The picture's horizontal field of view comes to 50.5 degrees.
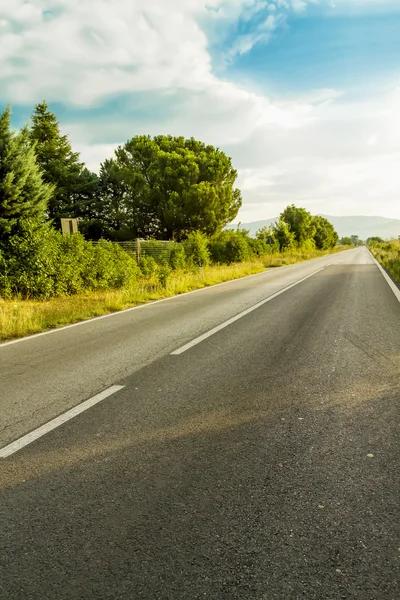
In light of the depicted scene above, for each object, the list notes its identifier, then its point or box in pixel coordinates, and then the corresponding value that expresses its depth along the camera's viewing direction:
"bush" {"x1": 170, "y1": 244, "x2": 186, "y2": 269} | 23.52
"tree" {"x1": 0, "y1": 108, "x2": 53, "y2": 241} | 14.89
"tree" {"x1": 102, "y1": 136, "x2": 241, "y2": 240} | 35.28
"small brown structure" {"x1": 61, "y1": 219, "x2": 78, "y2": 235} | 14.73
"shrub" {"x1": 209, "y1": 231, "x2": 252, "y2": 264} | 33.25
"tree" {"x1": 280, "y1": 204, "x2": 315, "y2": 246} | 69.50
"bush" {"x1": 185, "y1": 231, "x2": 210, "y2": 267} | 25.48
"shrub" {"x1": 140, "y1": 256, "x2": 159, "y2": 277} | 19.91
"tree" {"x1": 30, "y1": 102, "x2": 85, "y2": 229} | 36.44
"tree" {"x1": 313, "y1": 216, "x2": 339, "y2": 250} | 102.31
